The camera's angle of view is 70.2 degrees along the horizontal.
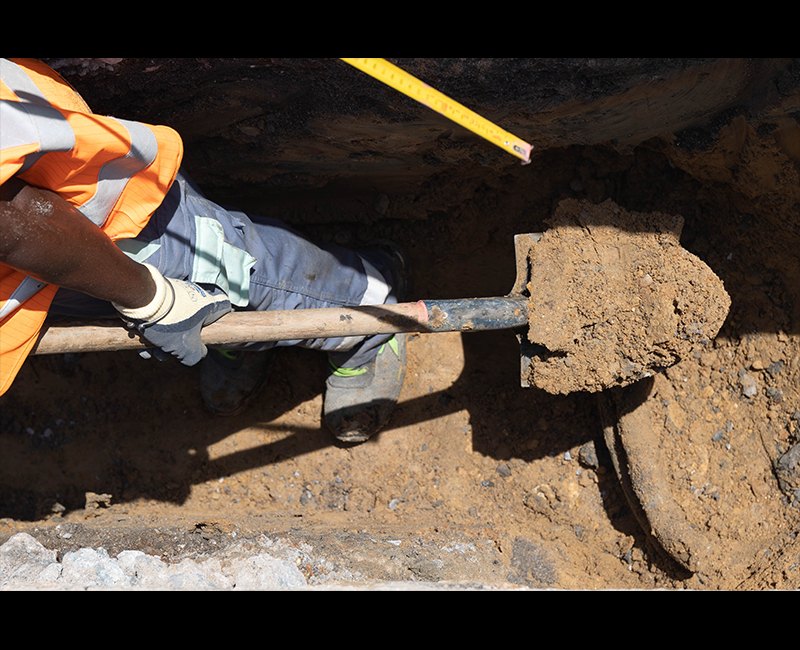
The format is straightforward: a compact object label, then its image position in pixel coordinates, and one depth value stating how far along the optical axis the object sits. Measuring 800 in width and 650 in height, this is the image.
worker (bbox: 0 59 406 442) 1.18
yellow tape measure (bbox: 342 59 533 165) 1.50
